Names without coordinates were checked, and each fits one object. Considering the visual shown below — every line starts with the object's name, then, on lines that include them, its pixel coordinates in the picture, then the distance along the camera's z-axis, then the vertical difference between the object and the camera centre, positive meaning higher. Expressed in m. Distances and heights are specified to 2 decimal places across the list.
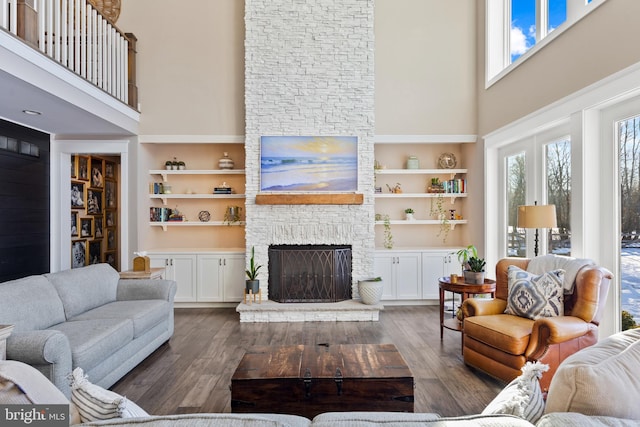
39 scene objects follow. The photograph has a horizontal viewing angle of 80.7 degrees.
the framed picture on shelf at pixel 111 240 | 7.23 -0.55
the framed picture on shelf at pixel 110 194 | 7.23 +0.34
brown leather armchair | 2.67 -0.89
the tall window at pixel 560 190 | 3.80 +0.24
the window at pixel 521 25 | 3.59 +2.15
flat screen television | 5.21 +0.71
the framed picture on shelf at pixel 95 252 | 6.75 -0.73
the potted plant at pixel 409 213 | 5.91 -0.01
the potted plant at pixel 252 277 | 4.95 -0.87
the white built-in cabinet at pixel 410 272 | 5.47 -0.87
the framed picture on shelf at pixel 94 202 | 6.70 +0.18
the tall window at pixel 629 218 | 3.00 -0.04
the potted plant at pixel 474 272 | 3.77 -0.60
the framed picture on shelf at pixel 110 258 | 7.19 -0.89
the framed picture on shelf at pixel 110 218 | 7.18 -0.12
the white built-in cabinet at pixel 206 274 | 5.39 -0.89
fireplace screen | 5.07 -0.84
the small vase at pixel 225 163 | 5.77 +0.75
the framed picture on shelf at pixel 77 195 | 6.30 +0.28
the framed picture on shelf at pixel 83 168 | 6.42 +0.76
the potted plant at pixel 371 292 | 4.86 -1.03
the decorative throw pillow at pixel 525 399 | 1.03 -0.53
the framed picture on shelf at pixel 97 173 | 6.82 +0.71
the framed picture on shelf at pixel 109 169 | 7.25 +0.83
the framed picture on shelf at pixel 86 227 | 6.52 -0.27
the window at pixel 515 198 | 4.66 +0.19
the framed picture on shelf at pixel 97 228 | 6.82 -0.30
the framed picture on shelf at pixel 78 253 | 6.25 -0.70
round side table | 3.69 -0.75
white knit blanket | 2.97 -0.44
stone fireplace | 5.19 +1.67
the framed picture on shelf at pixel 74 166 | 6.28 +0.77
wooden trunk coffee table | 2.16 -1.04
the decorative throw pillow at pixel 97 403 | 1.04 -0.54
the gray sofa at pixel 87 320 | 2.28 -0.87
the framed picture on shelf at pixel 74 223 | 6.29 -0.20
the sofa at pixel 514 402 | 0.89 -0.49
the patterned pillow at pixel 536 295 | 2.95 -0.66
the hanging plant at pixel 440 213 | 6.04 -0.01
